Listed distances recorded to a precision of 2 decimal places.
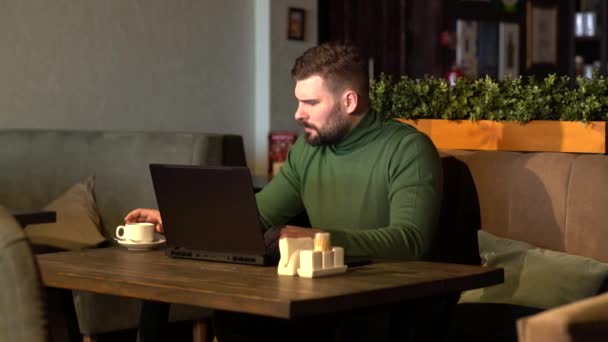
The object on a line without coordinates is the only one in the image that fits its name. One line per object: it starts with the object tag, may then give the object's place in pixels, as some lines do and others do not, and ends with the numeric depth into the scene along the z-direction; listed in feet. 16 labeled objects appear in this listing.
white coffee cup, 9.25
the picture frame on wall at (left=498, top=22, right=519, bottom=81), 26.89
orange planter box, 11.09
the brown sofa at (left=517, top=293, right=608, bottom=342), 2.97
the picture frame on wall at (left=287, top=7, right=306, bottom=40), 20.52
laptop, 8.03
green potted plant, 11.14
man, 9.66
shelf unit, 28.27
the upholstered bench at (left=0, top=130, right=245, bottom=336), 14.58
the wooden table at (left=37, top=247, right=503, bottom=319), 6.57
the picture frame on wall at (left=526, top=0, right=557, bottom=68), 27.43
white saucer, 9.21
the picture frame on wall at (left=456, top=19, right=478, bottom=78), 25.75
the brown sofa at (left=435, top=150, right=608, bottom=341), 9.77
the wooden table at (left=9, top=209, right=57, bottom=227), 12.34
